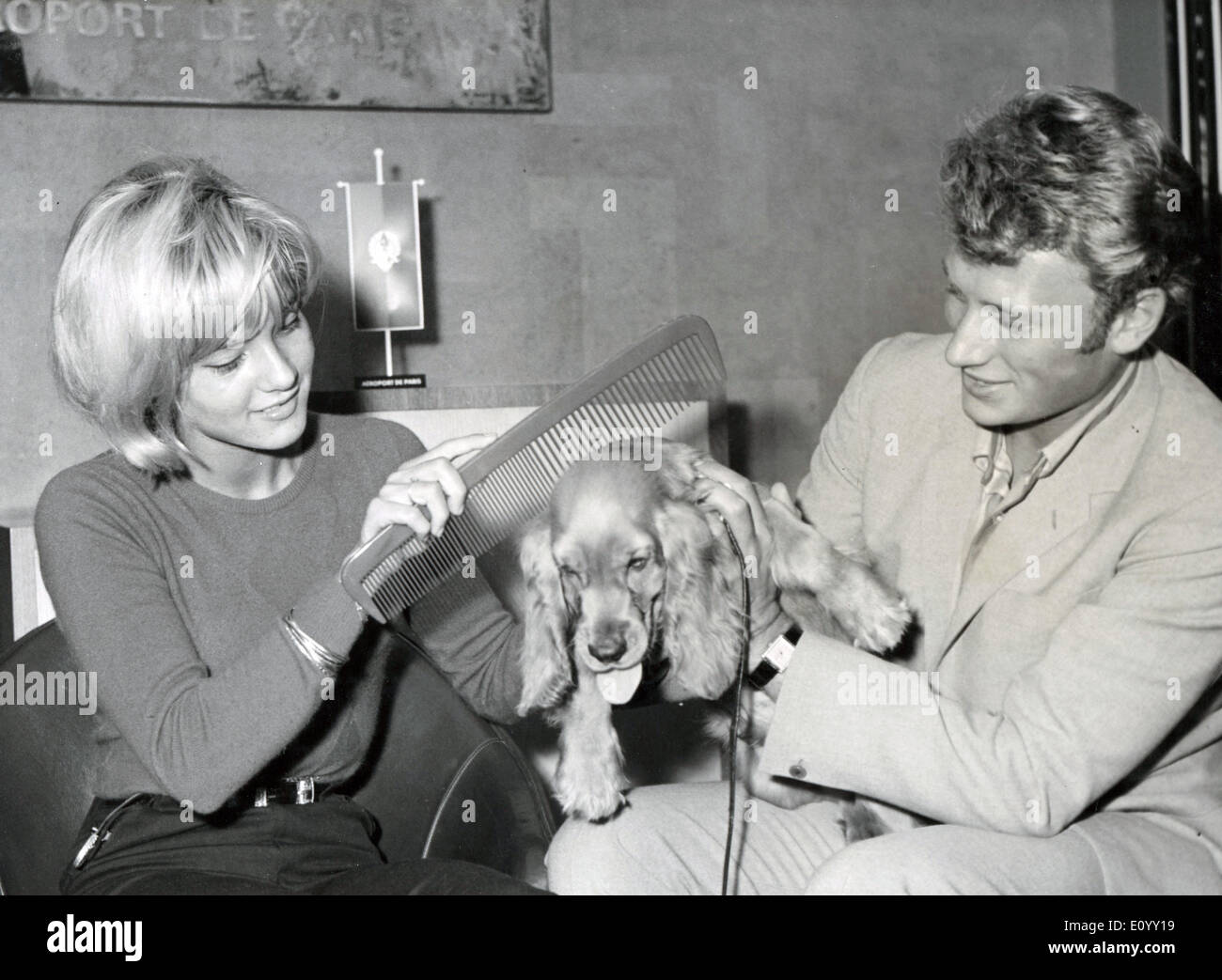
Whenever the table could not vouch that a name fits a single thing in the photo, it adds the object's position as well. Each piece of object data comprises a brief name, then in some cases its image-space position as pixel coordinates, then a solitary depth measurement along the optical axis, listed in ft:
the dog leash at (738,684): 4.20
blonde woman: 3.83
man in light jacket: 3.88
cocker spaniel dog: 4.39
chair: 4.67
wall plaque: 7.19
